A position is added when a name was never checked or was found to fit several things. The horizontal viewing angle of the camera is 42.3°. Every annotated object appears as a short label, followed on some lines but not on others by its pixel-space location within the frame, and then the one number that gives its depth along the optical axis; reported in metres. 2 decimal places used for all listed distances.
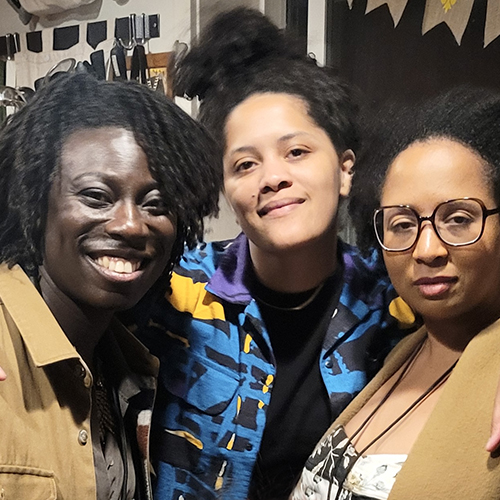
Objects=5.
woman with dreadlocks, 0.82
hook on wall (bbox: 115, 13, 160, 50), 1.07
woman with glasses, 0.76
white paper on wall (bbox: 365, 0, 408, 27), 1.61
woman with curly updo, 1.12
